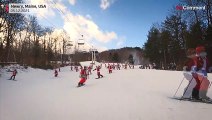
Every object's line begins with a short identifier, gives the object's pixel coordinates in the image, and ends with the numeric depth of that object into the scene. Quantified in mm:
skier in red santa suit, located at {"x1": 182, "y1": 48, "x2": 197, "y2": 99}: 6305
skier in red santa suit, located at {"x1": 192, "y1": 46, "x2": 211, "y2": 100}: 6142
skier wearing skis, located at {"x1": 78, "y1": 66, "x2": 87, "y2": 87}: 12026
